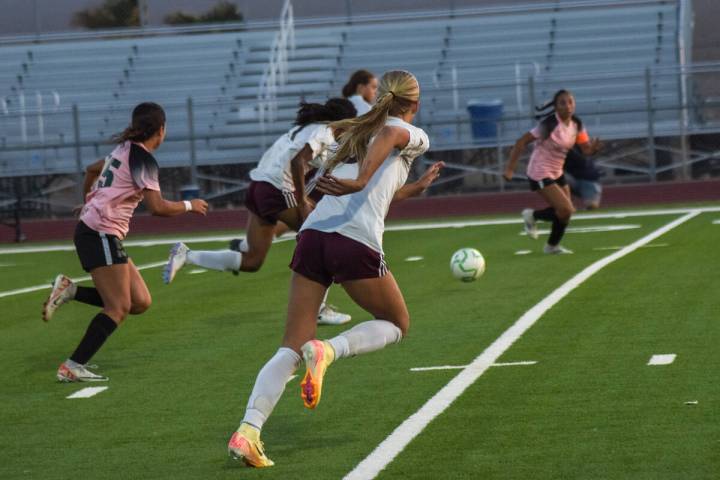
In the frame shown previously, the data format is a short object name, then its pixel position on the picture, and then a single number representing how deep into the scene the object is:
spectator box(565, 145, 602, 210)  27.47
